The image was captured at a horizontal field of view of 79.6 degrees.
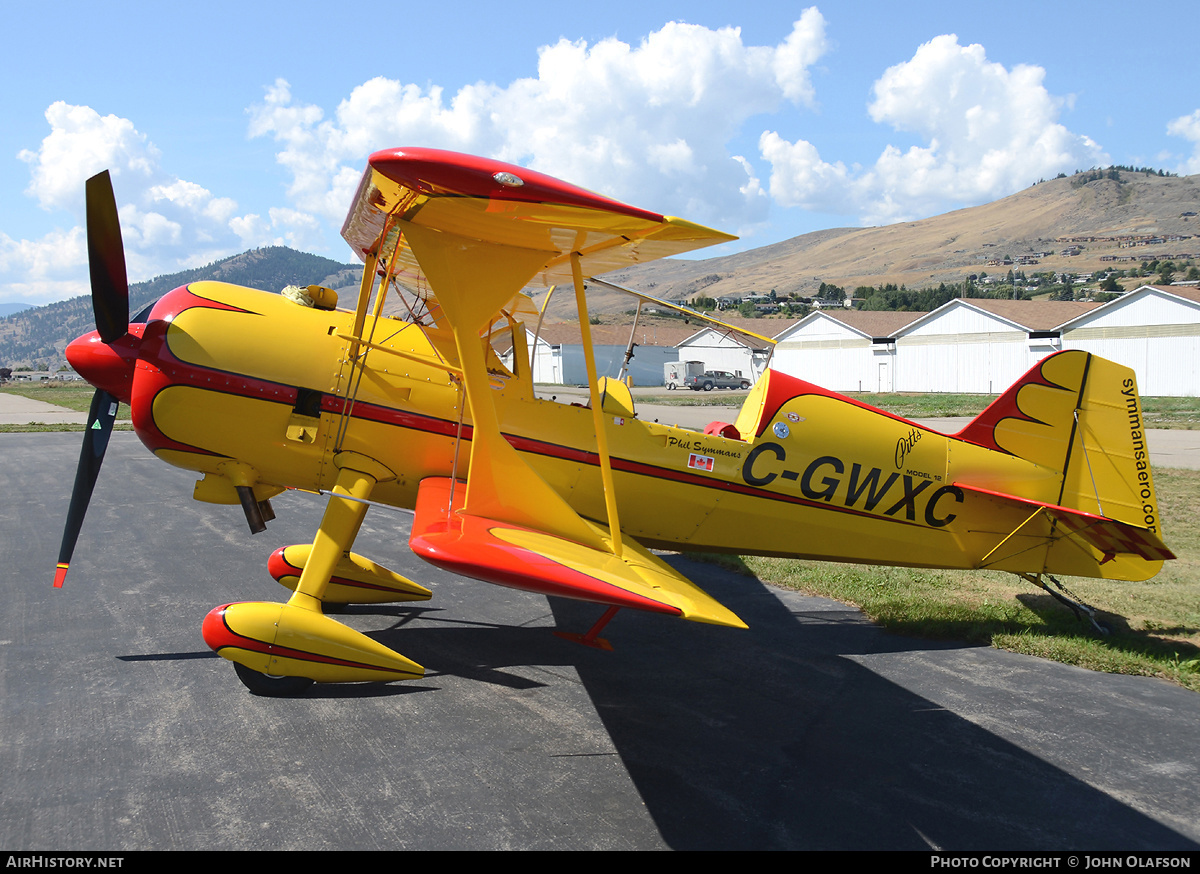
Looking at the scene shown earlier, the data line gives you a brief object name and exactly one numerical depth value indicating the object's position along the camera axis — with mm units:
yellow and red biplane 4461
